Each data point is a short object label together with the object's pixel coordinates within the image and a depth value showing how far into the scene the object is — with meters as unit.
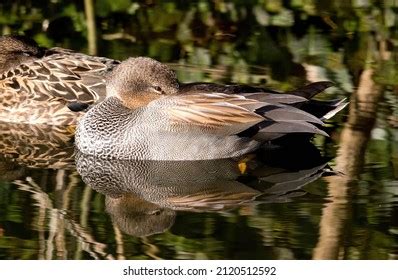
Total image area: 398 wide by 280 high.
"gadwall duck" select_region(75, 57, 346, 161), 19.19
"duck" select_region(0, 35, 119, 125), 22.12
